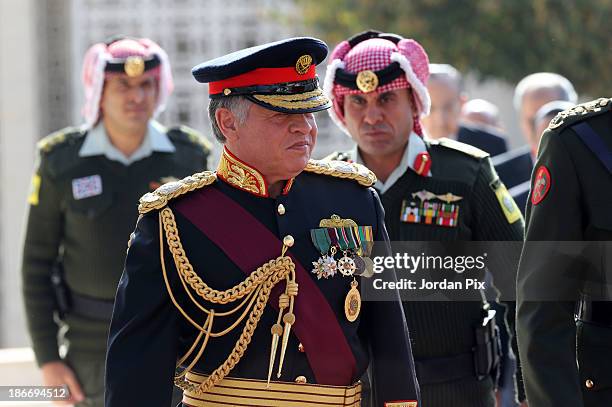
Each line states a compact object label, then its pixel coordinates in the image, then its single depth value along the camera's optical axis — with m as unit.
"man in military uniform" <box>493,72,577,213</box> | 16.18
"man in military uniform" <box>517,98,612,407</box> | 8.06
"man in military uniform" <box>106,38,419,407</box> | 7.62
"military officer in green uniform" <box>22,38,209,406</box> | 13.09
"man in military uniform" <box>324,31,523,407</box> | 10.38
